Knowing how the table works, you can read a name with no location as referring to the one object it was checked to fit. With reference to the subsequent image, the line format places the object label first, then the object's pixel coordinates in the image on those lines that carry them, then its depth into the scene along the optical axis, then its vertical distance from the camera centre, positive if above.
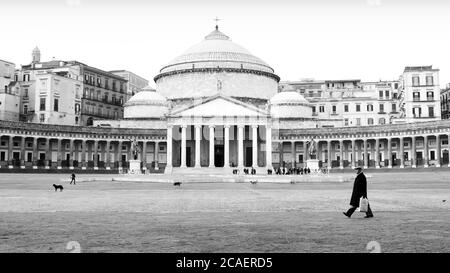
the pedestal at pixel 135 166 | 77.38 +0.82
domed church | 88.50 +12.19
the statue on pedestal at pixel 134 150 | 76.21 +3.20
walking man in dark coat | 15.07 -0.62
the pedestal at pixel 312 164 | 78.56 +0.95
